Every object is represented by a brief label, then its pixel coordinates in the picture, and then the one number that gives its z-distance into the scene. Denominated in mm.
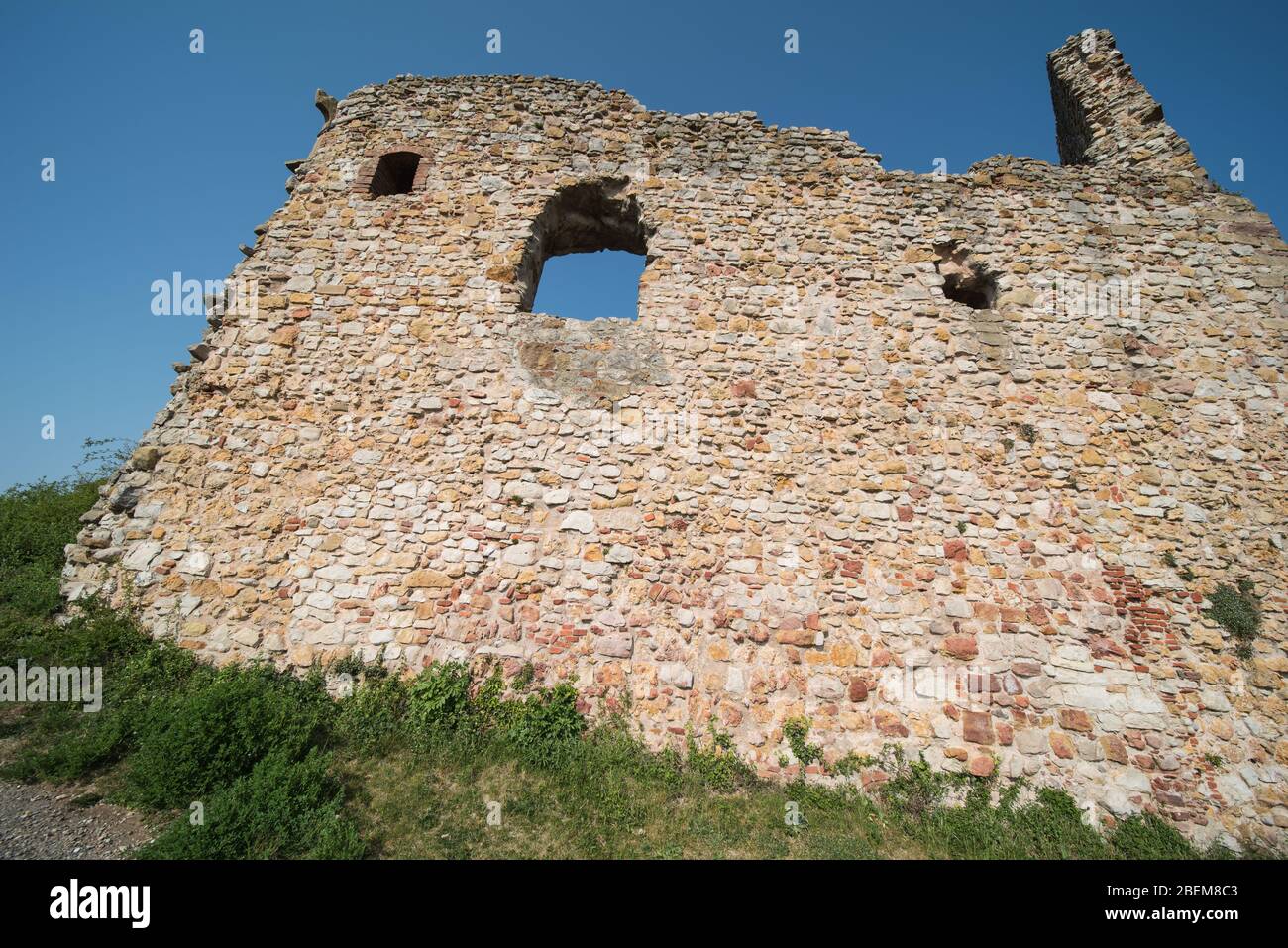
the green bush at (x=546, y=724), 4805
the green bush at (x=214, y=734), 3723
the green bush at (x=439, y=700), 4918
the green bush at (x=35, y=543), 5336
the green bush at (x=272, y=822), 3197
